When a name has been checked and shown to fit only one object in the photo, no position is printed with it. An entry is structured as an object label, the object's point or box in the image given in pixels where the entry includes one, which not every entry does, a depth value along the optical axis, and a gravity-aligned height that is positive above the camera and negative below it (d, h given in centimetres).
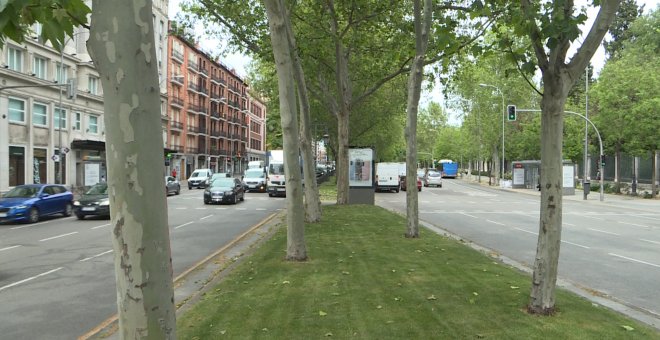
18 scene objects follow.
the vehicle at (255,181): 4075 -87
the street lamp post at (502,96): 5567 +752
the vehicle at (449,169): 9081 +9
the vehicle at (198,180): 4759 -91
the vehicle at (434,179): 5509 -102
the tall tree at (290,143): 935 +50
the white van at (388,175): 4244 -44
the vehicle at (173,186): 3466 -107
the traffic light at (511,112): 3319 +374
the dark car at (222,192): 2677 -115
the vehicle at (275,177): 3513 -50
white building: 3288 +377
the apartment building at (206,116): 6938 +912
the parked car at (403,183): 4688 -123
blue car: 1811 -119
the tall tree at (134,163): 278 +4
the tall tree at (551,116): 579 +62
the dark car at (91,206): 1939 -135
